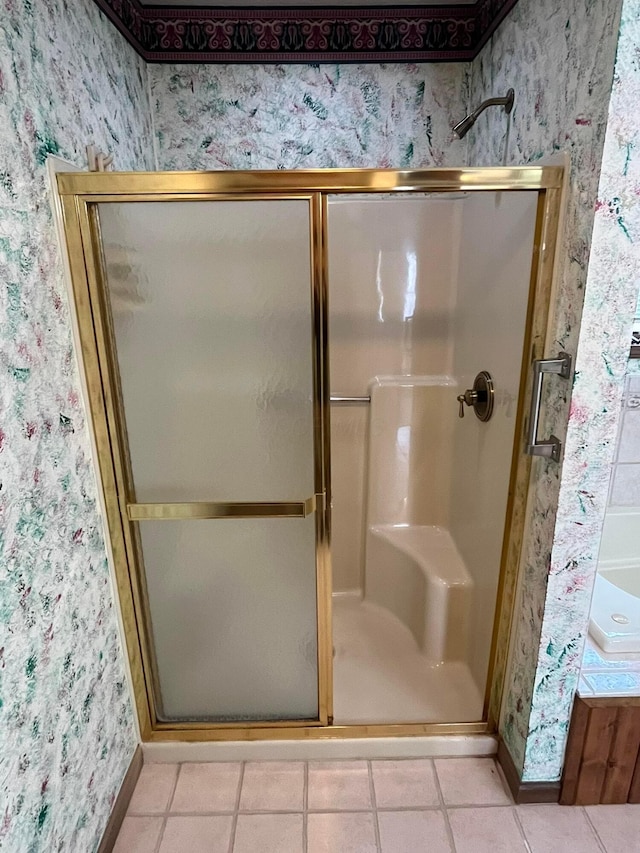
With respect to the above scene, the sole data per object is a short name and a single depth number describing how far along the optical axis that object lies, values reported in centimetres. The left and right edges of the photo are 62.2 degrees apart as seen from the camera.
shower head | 148
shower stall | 123
